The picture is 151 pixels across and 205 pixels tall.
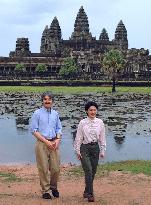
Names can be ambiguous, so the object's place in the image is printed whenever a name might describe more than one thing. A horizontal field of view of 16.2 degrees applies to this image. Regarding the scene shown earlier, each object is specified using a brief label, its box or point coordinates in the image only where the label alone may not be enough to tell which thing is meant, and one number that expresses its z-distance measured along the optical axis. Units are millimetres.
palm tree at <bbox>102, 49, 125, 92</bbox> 76869
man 10344
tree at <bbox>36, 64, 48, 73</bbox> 106500
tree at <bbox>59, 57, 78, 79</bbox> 97788
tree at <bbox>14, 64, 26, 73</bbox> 110362
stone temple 111375
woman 10328
